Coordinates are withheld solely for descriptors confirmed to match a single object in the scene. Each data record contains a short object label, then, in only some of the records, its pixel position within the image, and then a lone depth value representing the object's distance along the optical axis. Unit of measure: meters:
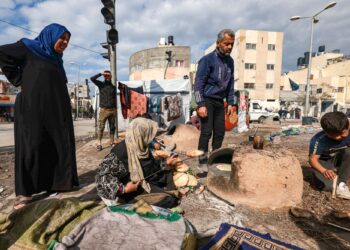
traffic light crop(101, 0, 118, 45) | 5.45
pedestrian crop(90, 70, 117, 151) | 5.72
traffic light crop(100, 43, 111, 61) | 6.34
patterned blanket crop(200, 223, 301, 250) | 1.67
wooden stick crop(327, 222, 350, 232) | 2.10
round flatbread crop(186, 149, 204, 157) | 3.25
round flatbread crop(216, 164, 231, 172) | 3.07
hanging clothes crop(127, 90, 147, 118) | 8.16
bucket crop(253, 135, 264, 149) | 2.70
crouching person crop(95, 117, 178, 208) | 2.34
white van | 18.81
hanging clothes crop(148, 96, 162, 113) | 9.53
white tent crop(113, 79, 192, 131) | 9.73
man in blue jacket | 3.23
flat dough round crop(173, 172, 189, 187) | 2.91
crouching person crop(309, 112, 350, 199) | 2.75
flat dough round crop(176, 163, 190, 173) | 3.01
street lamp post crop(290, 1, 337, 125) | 18.00
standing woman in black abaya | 2.44
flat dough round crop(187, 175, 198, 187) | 2.95
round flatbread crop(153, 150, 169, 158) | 3.10
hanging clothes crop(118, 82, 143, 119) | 7.78
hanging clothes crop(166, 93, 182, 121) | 9.45
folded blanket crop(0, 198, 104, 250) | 1.55
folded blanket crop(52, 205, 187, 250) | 1.51
